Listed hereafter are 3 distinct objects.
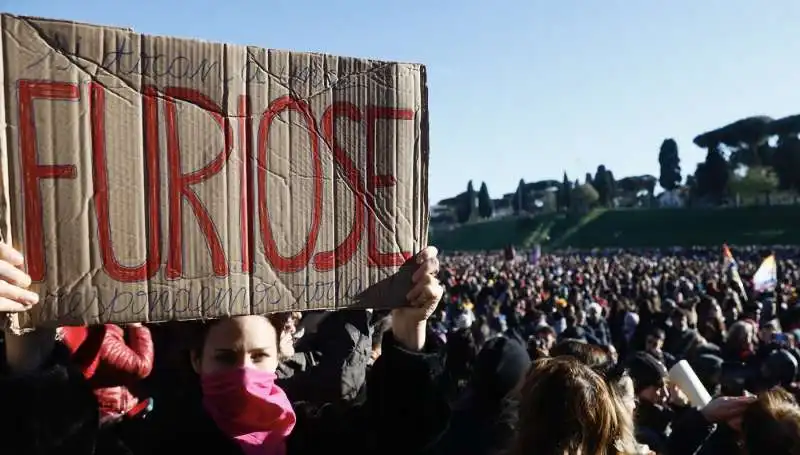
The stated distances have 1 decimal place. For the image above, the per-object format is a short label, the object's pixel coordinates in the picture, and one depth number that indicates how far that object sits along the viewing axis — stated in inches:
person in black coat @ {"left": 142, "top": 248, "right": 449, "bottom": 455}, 72.5
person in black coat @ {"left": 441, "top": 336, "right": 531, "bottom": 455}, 121.6
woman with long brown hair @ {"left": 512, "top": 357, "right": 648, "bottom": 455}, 81.2
